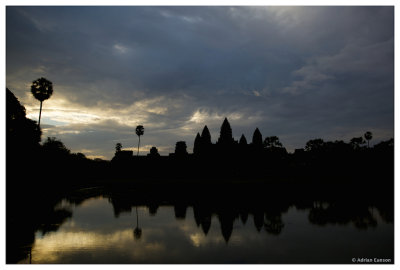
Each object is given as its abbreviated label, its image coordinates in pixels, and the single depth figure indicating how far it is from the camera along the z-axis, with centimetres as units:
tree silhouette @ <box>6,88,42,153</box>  2682
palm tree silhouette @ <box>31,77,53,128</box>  3741
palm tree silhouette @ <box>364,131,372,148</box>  12650
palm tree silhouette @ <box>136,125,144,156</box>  10038
